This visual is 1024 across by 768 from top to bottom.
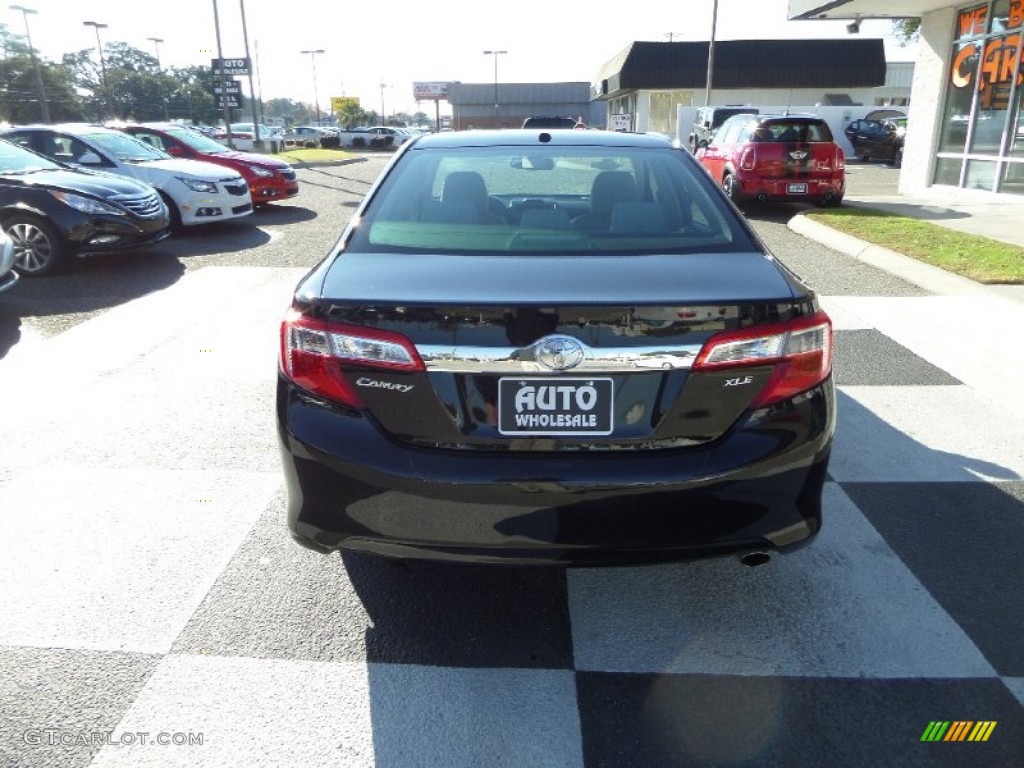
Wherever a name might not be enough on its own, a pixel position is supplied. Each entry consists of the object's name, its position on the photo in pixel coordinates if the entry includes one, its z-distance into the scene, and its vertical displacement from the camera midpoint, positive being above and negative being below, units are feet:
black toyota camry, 7.09 -2.40
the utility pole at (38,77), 131.75 +11.41
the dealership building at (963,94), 44.86 +2.75
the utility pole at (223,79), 79.41 +6.39
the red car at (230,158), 43.45 -0.70
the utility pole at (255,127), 87.07 +2.02
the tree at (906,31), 123.56 +17.36
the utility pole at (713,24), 108.06 +15.65
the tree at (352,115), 248.52 +9.07
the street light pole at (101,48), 186.91 +24.55
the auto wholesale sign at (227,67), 79.56 +7.64
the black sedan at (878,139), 93.08 +0.25
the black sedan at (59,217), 27.22 -2.41
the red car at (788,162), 42.45 -1.07
